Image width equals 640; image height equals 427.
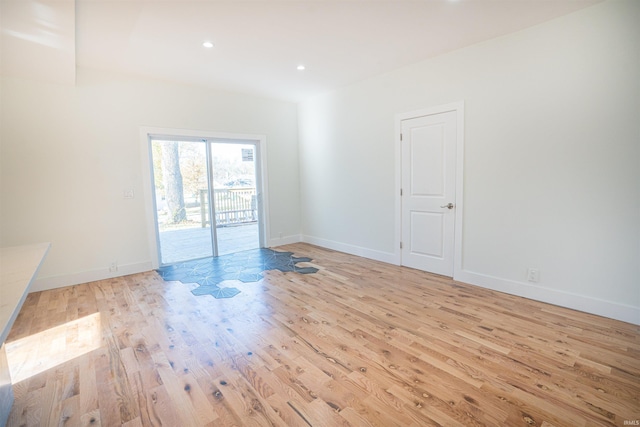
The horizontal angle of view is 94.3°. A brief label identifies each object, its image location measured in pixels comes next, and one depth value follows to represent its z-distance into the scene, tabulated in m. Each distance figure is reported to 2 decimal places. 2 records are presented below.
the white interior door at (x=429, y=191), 3.75
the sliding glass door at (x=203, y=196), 4.68
